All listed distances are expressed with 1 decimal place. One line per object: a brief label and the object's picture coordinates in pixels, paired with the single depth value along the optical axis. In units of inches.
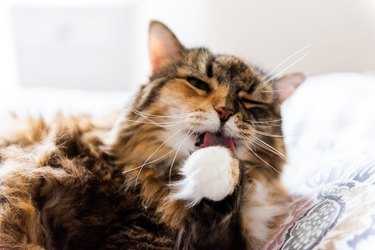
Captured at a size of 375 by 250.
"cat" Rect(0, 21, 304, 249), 14.4
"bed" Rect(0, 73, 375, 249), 12.9
